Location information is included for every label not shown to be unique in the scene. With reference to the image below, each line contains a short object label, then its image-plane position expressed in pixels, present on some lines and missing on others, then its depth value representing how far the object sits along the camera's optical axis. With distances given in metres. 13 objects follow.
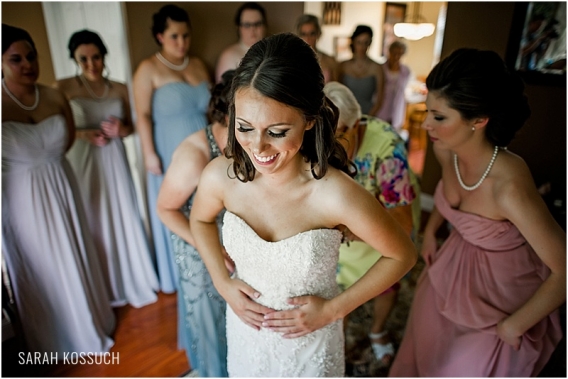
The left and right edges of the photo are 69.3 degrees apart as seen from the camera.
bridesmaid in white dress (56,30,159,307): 1.97
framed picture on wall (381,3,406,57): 6.19
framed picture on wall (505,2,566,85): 2.55
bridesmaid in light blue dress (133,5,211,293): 2.19
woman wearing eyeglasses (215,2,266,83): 2.46
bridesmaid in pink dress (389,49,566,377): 1.19
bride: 0.82
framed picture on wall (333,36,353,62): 5.57
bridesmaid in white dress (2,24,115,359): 1.64
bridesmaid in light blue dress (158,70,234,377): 1.40
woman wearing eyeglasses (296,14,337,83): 2.71
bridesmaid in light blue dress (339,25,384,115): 3.39
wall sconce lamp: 5.52
